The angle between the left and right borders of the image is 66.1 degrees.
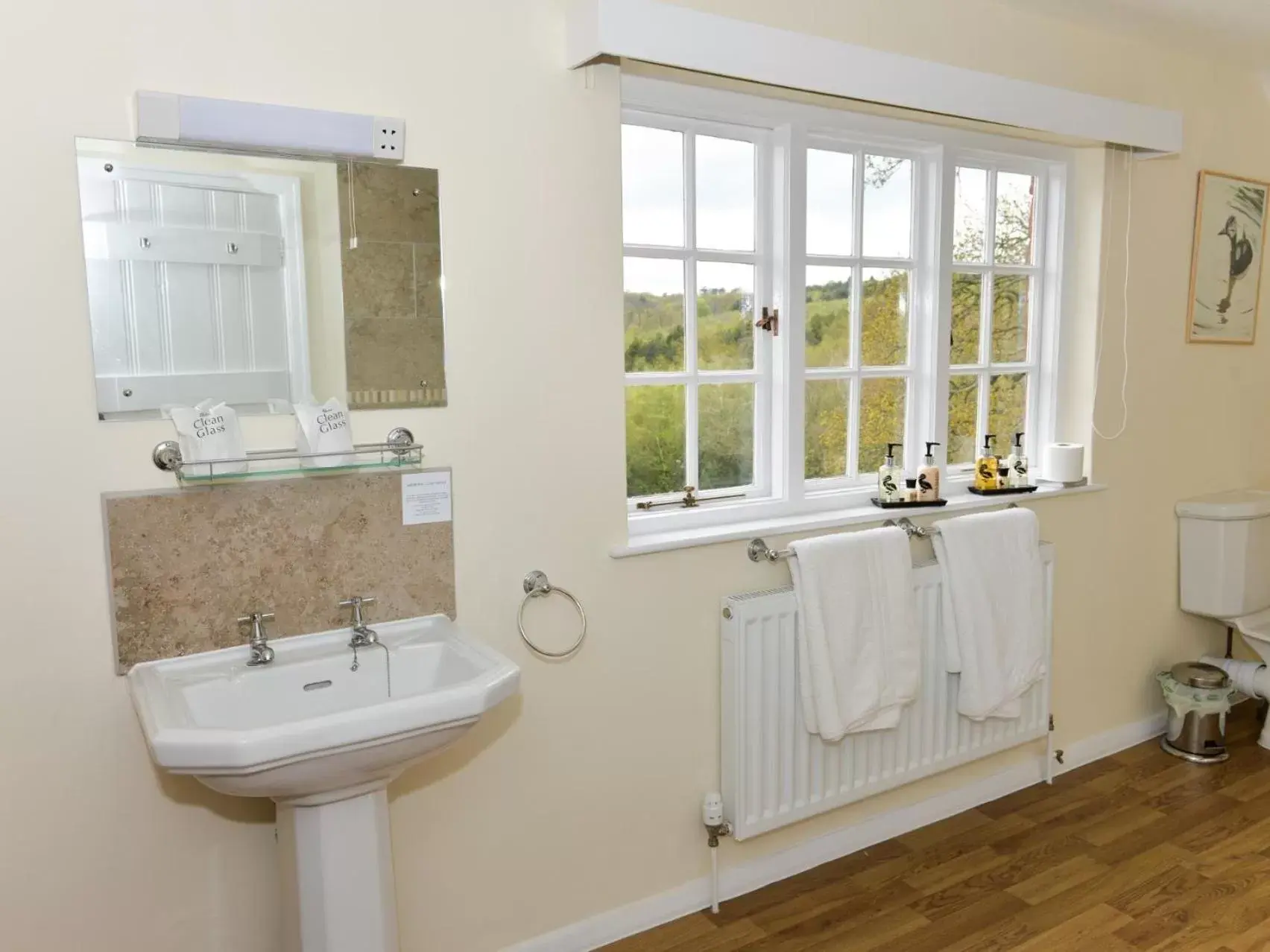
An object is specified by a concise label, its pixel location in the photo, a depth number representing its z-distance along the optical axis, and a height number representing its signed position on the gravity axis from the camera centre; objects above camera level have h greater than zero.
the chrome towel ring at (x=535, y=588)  2.12 -0.44
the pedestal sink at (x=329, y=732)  1.44 -0.55
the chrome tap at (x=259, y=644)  1.78 -0.46
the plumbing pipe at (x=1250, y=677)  3.37 -1.05
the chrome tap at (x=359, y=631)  1.87 -0.47
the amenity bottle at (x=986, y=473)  2.98 -0.29
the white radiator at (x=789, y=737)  2.39 -0.93
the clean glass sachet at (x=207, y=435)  1.67 -0.08
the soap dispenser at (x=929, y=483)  2.79 -0.30
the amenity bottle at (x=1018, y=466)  3.04 -0.27
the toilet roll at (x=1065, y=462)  3.08 -0.26
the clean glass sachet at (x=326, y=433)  1.78 -0.08
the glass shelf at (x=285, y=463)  1.68 -0.14
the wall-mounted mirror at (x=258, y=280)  1.65 +0.20
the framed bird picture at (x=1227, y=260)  3.33 +0.41
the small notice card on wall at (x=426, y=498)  1.96 -0.23
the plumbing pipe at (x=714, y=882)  2.43 -1.24
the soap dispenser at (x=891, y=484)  2.76 -0.29
